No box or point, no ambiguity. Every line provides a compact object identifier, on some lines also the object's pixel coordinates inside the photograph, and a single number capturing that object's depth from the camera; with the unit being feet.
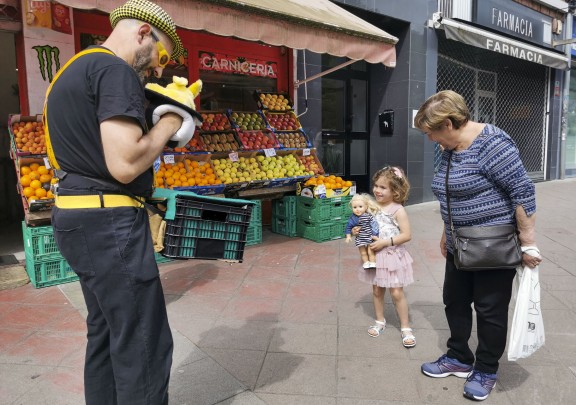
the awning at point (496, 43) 31.63
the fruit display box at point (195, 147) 20.05
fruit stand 16.34
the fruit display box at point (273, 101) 24.40
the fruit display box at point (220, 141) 21.26
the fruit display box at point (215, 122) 21.95
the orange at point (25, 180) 15.53
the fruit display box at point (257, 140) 22.39
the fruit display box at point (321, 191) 21.58
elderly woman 8.24
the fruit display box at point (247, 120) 23.00
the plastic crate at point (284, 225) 22.97
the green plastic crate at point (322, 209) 21.75
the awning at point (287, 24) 14.25
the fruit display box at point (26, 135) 16.16
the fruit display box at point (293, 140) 23.89
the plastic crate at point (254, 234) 21.24
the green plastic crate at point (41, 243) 15.34
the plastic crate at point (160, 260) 18.38
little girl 11.21
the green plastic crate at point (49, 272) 15.42
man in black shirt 5.59
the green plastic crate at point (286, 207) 22.93
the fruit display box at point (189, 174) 18.81
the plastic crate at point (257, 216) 21.33
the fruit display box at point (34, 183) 15.30
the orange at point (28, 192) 15.34
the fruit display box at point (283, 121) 24.25
